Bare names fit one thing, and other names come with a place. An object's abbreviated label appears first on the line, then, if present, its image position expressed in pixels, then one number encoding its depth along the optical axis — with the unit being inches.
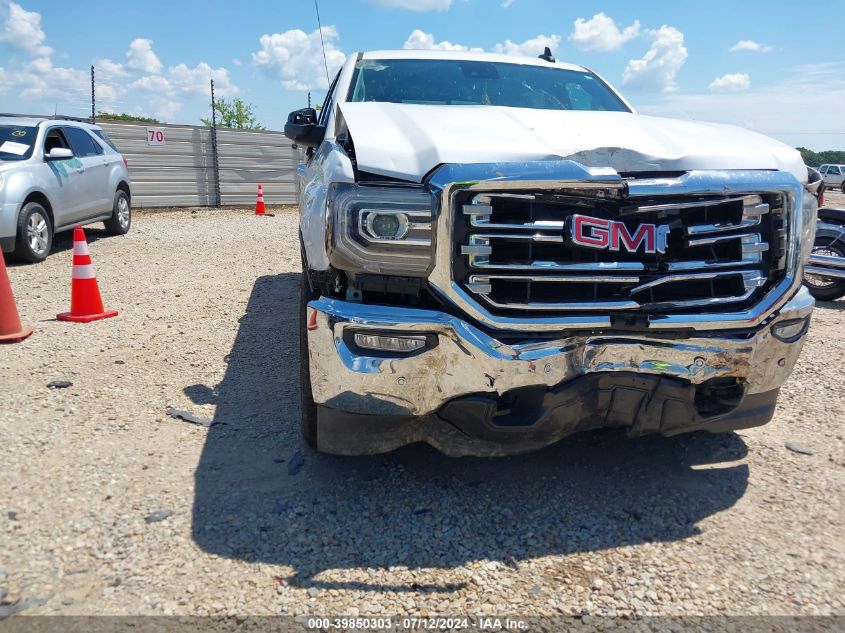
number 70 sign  623.5
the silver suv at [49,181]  308.5
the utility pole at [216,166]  665.6
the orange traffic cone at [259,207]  615.2
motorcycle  262.4
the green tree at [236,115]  1541.6
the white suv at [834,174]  1498.6
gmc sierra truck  94.0
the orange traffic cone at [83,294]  213.9
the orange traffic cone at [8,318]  189.2
